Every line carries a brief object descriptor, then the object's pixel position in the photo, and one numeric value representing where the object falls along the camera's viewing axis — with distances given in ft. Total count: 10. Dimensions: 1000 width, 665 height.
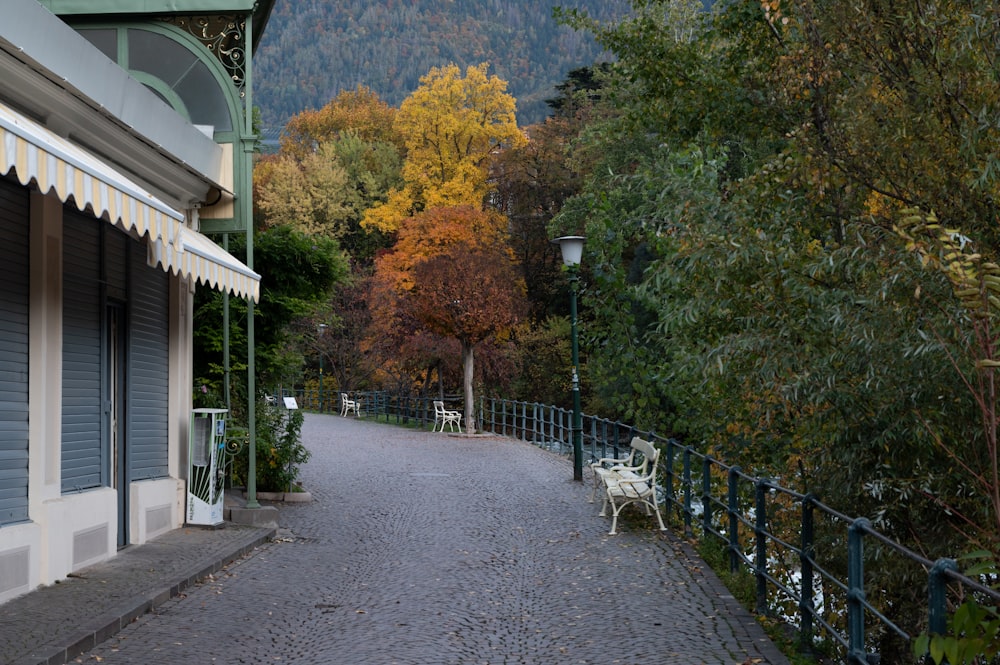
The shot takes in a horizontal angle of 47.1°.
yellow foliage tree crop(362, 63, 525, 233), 157.38
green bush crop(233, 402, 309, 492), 51.11
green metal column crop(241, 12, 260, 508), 43.16
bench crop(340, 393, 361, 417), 140.26
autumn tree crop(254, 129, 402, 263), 167.22
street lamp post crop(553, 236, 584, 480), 59.98
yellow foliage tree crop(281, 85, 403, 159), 192.03
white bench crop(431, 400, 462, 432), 111.85
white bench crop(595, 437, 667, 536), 43.16
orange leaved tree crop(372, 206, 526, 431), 107.96
